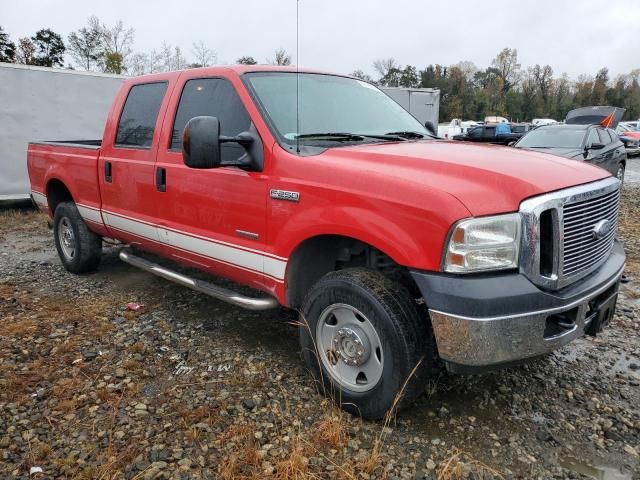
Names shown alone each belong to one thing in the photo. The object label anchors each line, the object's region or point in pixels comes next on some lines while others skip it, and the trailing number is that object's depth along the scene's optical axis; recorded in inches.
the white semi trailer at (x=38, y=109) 362.9
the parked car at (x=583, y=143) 398.6
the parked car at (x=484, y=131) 885.8
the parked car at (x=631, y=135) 876.6
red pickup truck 94.2
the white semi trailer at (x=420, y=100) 563.8
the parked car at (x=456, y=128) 1165.9
